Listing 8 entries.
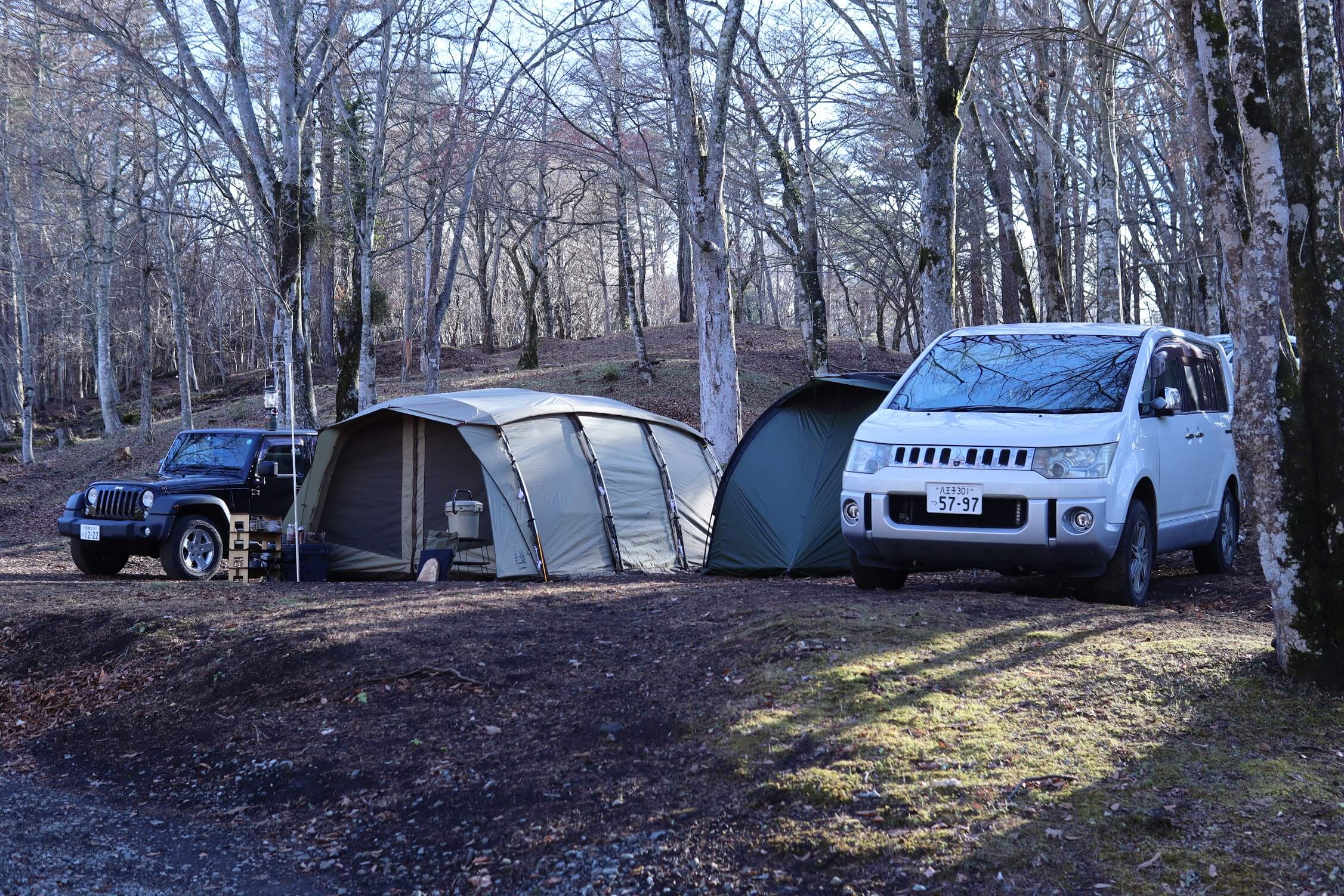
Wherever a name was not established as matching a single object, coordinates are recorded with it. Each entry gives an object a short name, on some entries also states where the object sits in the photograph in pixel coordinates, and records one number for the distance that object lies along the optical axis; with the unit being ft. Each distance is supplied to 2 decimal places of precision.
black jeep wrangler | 39.19
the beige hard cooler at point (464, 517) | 36.76
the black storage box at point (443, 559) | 37.63
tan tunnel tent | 36.68
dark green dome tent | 32.73
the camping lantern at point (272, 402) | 55.98
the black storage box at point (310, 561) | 40.19
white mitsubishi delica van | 23.89
